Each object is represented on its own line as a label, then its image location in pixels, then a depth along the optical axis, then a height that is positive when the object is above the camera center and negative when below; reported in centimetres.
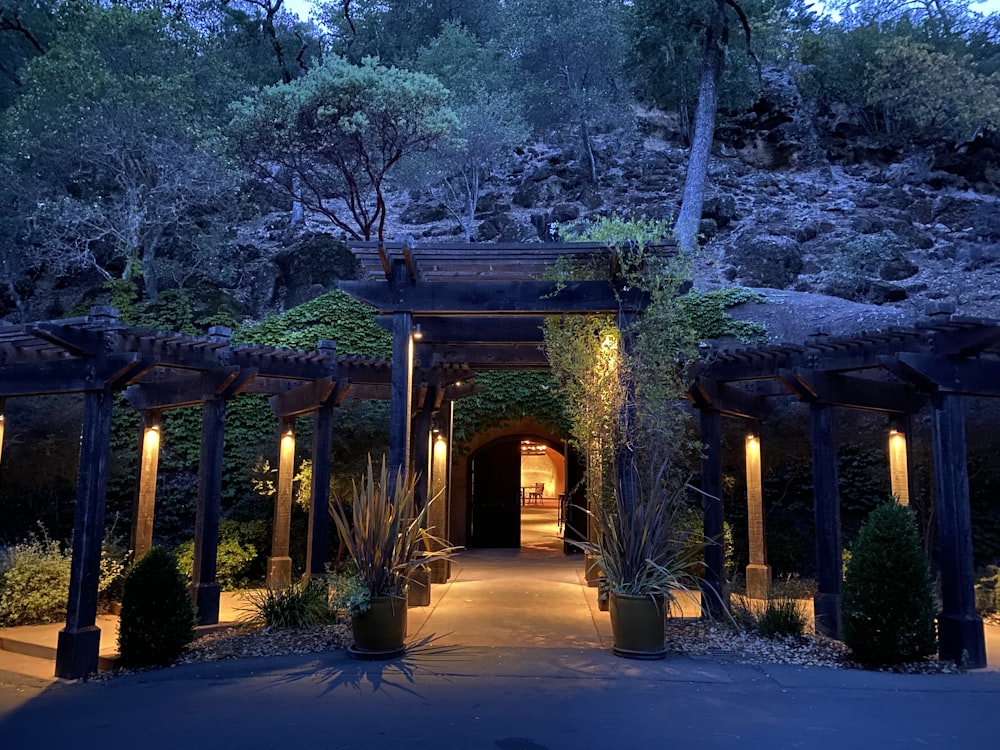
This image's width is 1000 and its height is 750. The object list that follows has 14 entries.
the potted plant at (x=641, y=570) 476 -66
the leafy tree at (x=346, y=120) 1254 +637
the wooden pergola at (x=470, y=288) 546 +148
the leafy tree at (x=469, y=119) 1577 +795
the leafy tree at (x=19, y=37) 1539 +944
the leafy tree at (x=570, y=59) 1803 +1071
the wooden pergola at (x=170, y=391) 505 +68
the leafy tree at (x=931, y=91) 1558 +899
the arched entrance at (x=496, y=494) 1196 -37
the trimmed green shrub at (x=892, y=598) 469 -80
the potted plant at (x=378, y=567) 471 -66
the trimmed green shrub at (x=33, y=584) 651 -112
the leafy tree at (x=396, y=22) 1958 +1272
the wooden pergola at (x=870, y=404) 505 +66
